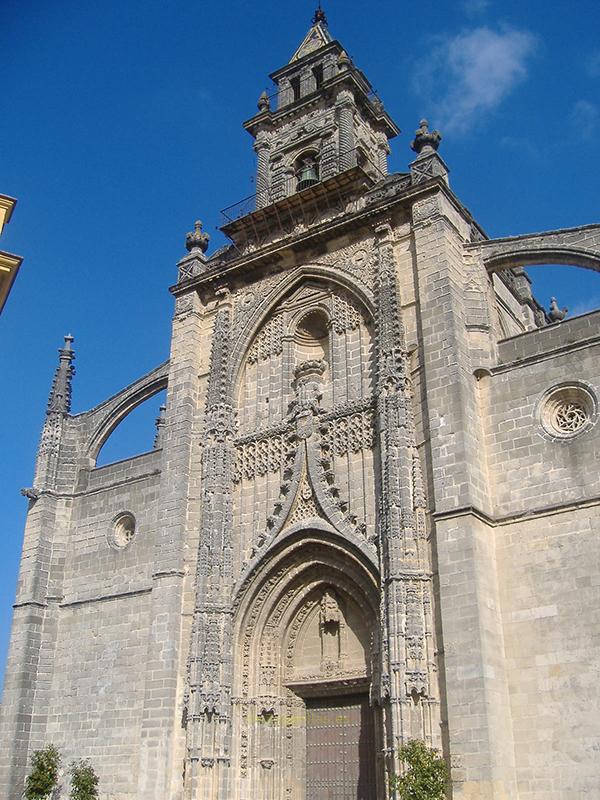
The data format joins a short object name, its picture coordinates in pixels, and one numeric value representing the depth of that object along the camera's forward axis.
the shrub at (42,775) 15.71
